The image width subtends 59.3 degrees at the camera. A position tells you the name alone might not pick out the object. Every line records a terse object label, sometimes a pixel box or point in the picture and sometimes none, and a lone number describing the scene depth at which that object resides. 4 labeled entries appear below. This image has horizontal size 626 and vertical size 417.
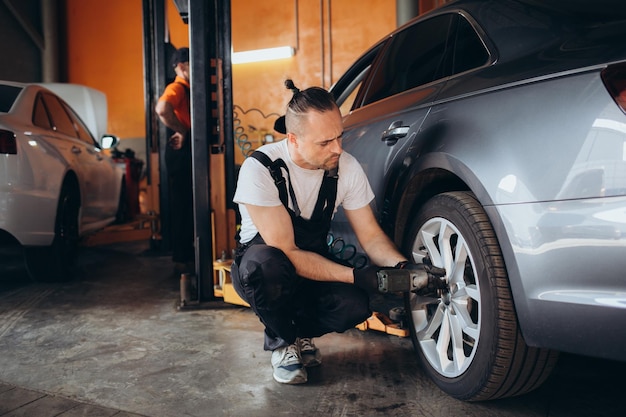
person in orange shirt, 4.37
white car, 3.57
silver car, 1.39
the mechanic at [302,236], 2.01
